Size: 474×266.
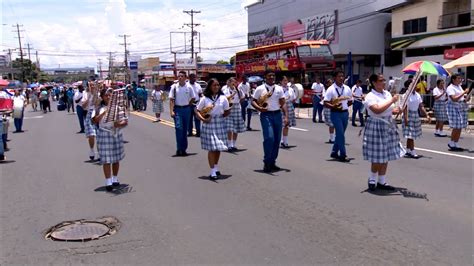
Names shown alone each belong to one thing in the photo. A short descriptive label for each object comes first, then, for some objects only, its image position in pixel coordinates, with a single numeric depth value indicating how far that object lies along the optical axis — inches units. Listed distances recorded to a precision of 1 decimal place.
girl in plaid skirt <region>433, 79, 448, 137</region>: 513.7
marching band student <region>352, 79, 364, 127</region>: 701.9
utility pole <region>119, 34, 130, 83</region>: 3871.1
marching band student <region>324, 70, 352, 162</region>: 396.8
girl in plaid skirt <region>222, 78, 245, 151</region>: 476.4
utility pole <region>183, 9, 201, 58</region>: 2738.7
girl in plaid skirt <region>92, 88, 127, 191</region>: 301.4
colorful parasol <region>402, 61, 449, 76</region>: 337.0
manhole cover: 220.5
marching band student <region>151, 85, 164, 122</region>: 893.5
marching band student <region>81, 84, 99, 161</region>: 410.6
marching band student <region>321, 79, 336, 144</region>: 518.7
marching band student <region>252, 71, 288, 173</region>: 356.2
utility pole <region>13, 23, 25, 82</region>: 3376.0
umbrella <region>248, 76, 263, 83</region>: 1155.1
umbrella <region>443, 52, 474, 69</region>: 683.6
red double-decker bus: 1116.5
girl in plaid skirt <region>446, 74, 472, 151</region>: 444.5
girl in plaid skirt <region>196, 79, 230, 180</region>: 334.0
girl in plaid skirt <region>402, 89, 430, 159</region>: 412.2
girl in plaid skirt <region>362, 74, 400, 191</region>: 280.8
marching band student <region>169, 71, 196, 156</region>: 448.5
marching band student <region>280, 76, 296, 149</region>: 481.4
